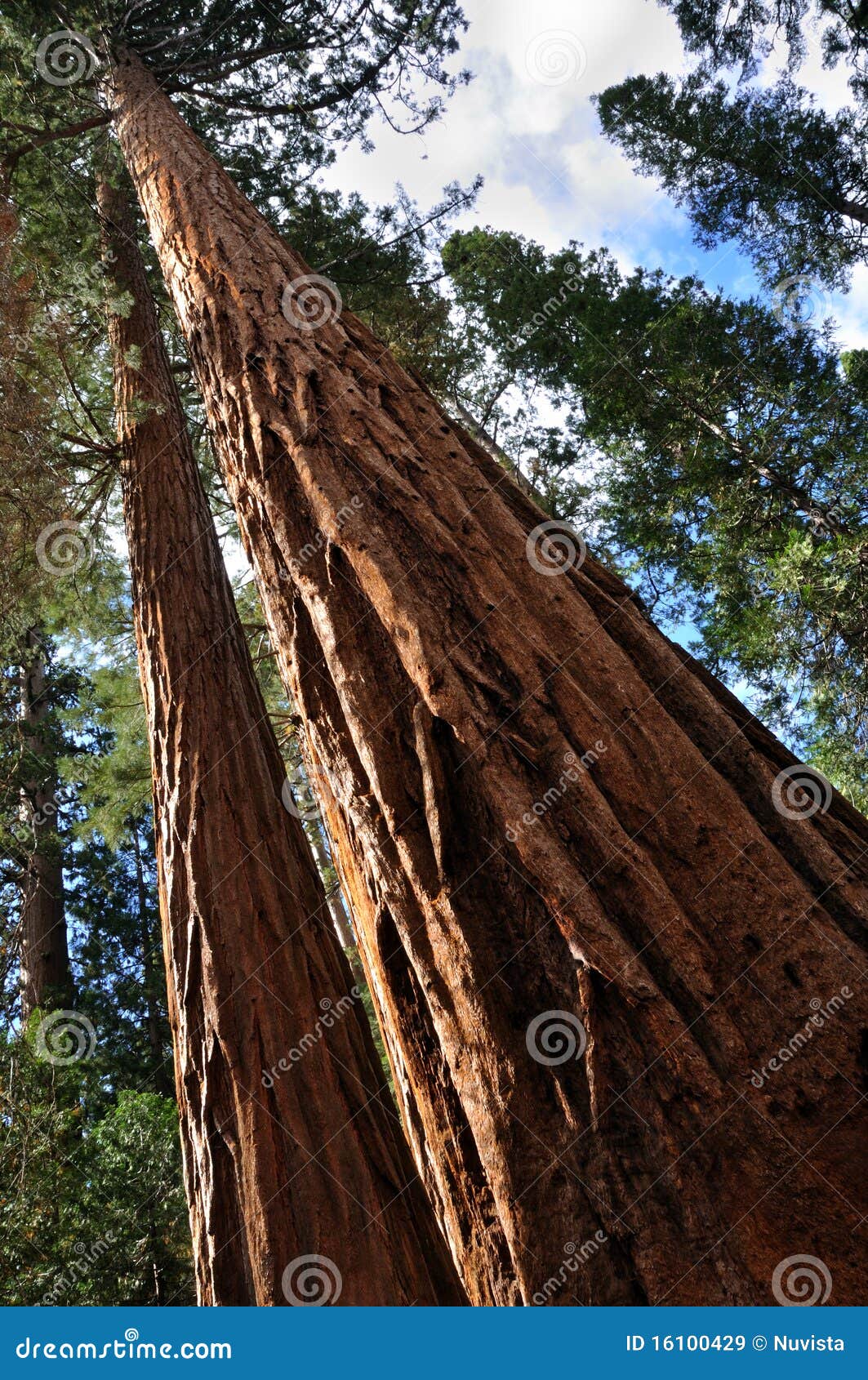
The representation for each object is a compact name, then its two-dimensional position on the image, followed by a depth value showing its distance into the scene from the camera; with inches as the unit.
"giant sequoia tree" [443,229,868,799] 264.1
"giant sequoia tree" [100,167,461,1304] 83.7
